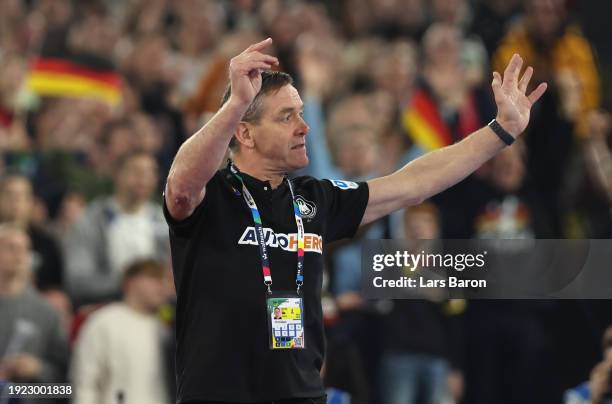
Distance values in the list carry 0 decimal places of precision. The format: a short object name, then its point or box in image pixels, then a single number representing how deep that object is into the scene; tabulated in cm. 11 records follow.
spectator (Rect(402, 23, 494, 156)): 1822
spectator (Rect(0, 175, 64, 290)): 1573
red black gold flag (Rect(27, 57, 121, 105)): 2072
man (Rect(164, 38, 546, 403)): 761
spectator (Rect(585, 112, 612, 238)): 1755
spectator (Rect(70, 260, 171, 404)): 1400
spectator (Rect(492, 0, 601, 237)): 1752
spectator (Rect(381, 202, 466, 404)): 1458
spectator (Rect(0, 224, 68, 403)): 1397
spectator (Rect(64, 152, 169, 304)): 1584
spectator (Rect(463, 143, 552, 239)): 1565
